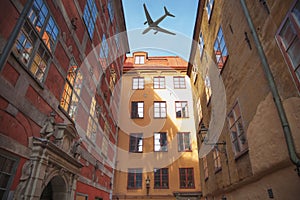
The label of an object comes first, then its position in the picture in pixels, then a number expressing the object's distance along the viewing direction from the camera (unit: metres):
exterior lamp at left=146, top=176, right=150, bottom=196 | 16.61
